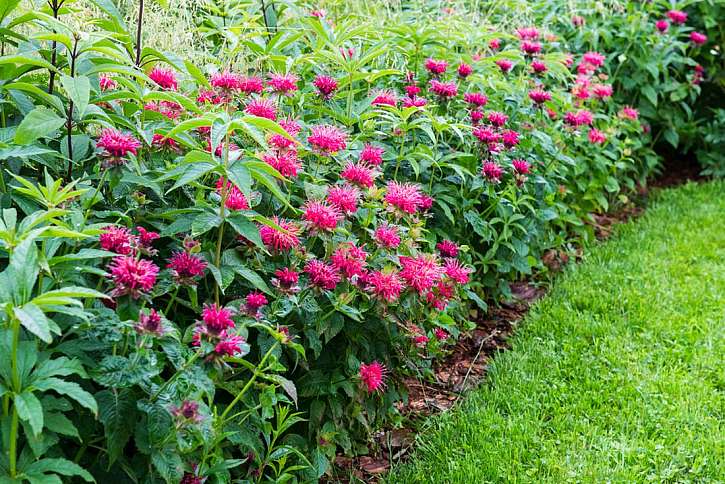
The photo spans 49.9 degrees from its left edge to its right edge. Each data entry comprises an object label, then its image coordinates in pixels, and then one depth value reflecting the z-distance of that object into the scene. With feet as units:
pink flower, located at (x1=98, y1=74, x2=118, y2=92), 7.17
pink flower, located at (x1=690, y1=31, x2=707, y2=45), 15.46
